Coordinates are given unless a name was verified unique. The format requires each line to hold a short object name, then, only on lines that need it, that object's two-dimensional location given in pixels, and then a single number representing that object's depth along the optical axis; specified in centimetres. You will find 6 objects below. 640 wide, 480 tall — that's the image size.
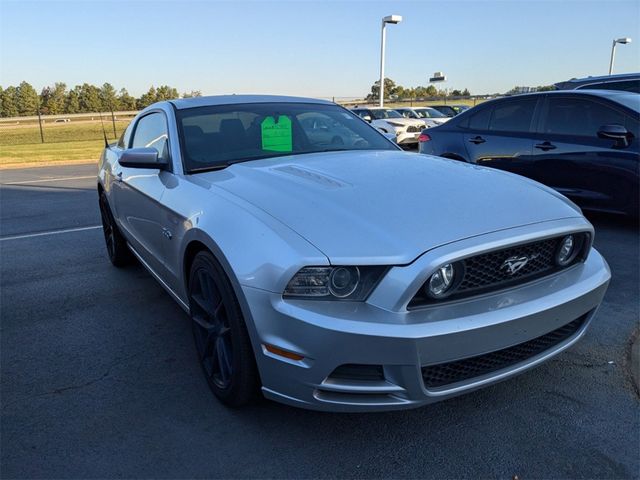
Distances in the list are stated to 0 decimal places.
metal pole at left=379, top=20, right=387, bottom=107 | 2555
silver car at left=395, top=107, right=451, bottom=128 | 1988
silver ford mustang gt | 195
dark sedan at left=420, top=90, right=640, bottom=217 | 525
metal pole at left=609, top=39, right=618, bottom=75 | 3369
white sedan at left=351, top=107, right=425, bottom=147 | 1648
